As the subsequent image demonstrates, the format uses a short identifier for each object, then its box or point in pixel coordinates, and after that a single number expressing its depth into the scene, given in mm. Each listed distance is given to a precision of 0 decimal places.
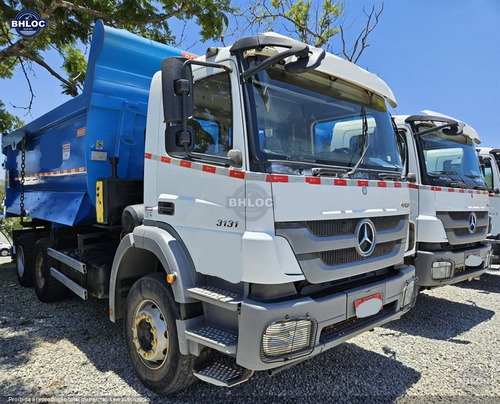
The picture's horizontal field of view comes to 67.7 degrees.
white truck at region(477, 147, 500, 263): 6859
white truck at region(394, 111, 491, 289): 4586
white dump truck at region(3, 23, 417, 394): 2318
